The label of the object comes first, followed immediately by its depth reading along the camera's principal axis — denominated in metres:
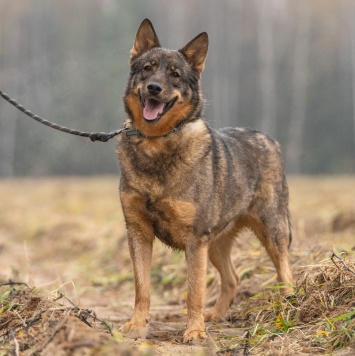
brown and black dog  5.37
